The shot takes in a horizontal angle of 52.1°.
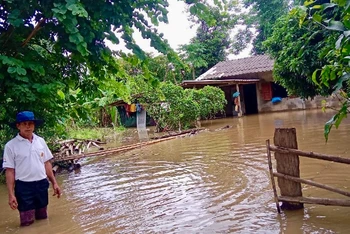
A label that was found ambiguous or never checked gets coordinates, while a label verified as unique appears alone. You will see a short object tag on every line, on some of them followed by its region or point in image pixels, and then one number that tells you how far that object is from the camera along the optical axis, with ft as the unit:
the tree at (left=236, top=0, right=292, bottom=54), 78.33
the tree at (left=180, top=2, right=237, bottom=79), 99.24
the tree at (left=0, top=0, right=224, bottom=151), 11.83
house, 76.64
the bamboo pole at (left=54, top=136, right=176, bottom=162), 32.25
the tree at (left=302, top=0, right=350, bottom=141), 8.07
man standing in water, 14.79
